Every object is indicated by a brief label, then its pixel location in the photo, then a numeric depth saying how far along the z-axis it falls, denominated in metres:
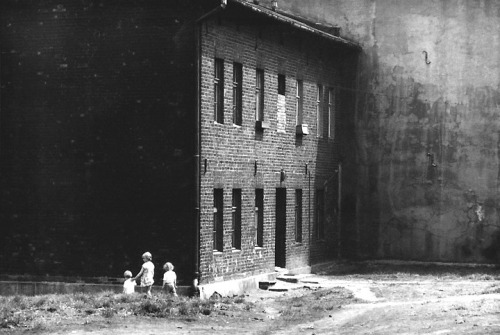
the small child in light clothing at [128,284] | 24.58
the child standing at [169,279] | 24.84
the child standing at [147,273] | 24.78
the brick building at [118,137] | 26.03
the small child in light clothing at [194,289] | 25.67
